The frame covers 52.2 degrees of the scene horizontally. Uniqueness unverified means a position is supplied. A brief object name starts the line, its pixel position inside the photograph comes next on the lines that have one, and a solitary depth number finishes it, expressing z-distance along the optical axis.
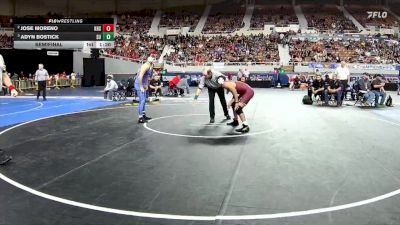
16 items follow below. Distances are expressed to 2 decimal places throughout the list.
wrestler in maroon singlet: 8.31
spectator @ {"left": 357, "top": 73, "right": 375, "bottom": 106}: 14.93
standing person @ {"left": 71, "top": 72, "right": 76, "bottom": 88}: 28.41
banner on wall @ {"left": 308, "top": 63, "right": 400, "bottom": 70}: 31.07
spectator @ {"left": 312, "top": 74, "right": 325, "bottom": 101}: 15.45
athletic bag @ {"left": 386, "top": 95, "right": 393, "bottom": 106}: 15.21
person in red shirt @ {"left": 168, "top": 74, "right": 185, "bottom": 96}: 19.77
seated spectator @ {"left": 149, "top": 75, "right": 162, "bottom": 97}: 17.80
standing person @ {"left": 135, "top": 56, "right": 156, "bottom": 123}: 9.68
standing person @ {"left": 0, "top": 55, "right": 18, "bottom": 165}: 5.72
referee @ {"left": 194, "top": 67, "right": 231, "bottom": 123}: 9.54
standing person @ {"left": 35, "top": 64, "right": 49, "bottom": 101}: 16.52
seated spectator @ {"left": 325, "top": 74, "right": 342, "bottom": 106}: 14.91
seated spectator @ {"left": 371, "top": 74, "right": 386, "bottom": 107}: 14.68
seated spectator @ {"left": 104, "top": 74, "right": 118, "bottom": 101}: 17.26
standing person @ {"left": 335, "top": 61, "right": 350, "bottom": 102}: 15.01
